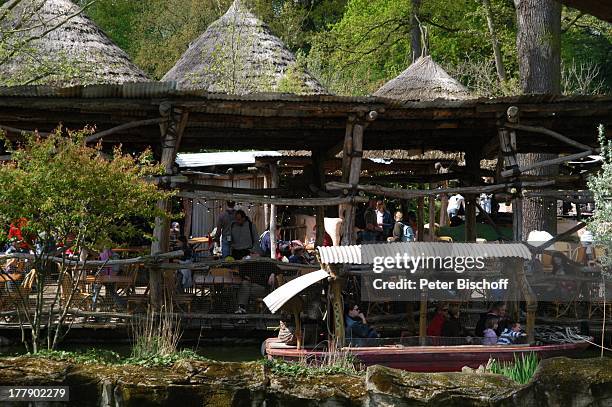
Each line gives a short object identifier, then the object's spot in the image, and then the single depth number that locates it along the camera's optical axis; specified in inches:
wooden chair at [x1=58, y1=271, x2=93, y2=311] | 626.8
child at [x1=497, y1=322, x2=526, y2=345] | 569.4
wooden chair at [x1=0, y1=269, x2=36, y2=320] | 612.1
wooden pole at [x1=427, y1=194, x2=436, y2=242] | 830.0
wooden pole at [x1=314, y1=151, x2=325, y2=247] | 772.6
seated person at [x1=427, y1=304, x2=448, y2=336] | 583.2
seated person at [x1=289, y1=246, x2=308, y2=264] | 711.7
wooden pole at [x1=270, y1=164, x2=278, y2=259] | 800.1
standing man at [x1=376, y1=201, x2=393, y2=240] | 852.0
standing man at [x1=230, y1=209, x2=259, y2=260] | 721.6
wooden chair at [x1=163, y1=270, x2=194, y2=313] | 639.8
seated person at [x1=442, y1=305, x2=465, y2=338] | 581.6
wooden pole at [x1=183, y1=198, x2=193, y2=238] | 950.4
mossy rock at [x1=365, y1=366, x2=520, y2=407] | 385.4
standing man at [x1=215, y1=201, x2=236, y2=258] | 725.3
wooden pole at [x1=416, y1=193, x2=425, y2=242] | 786.8
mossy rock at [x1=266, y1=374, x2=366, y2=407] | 392.2
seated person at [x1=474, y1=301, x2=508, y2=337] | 583.8
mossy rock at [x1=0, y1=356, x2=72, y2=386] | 391.2
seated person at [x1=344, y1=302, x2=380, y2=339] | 561.3
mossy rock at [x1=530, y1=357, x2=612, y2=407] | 381.1
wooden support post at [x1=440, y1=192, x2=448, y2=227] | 1086.4
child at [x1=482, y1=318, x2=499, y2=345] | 566.3
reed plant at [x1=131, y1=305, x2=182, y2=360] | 479.2
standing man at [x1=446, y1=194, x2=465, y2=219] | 1067.3
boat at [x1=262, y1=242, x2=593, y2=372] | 534.0
